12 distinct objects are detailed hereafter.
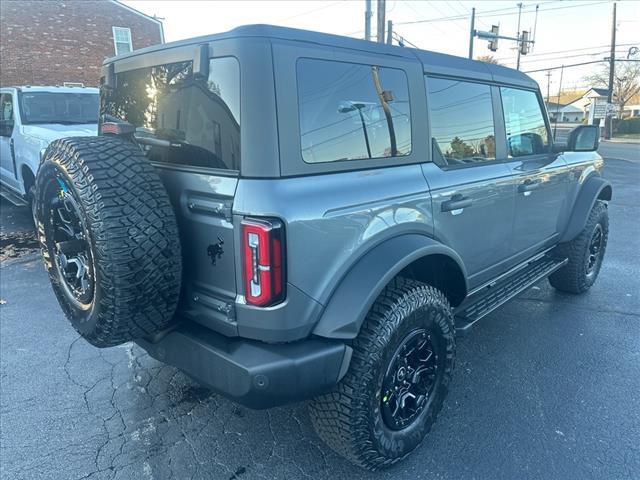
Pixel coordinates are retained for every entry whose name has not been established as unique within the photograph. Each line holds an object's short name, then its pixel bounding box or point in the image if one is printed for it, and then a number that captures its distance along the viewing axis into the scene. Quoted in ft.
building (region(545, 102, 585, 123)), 269.44
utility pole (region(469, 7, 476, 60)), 62.88
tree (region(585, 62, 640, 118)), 174.40
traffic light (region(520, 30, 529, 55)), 70.12
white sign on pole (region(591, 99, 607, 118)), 111.75
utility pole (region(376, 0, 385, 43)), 51.60
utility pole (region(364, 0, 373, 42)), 51.36
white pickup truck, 20.88
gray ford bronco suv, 6.23
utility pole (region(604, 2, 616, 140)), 110.26
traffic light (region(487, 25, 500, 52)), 62.41
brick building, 63.82
